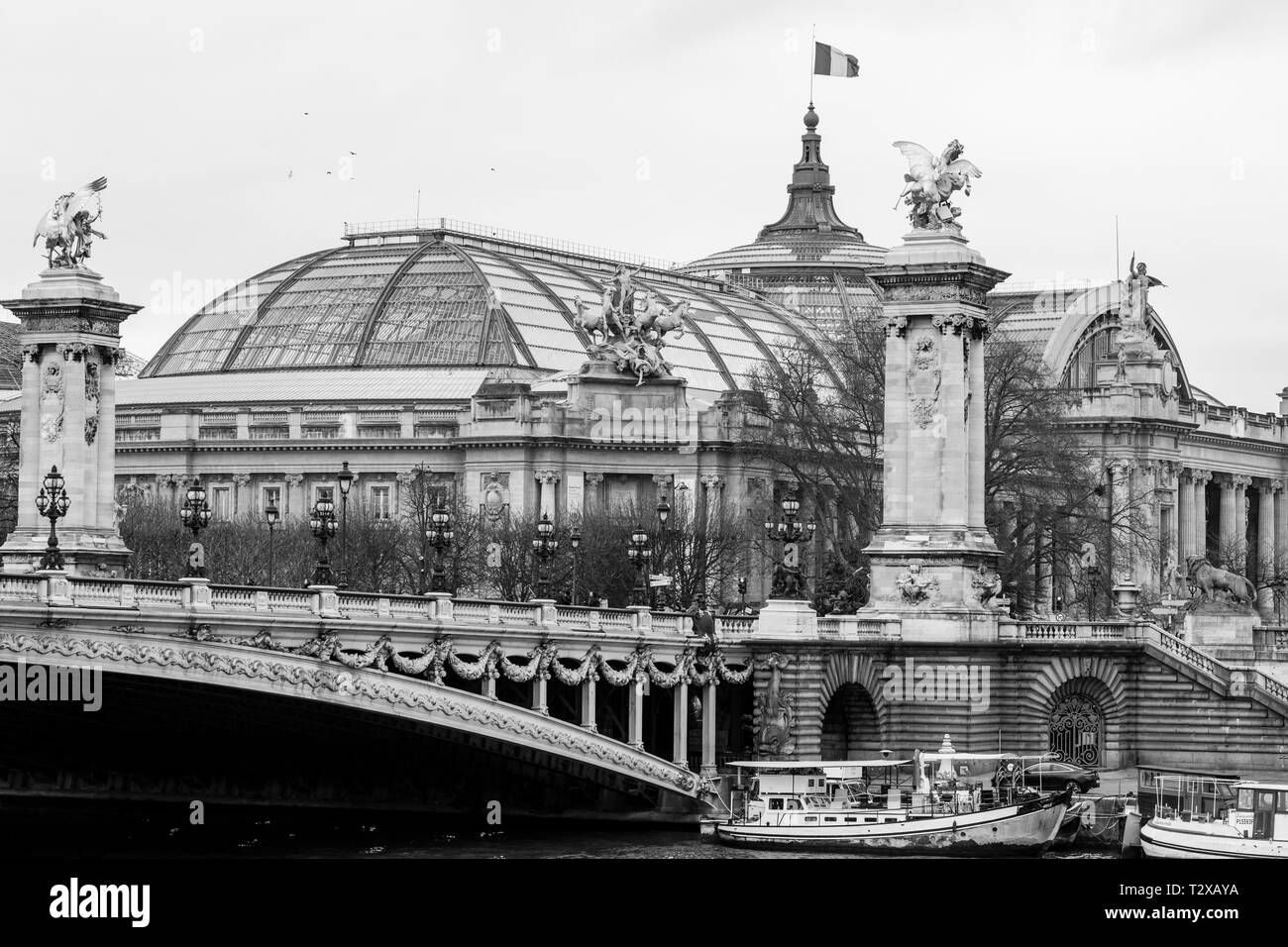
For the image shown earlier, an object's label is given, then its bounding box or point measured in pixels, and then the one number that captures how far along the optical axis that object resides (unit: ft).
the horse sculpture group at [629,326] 391.65
